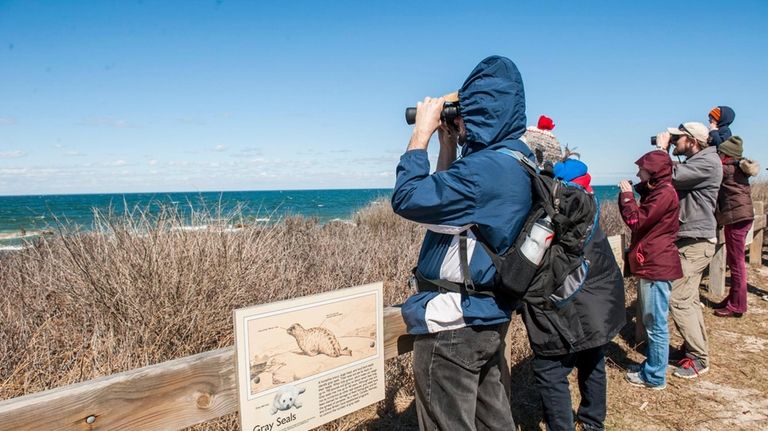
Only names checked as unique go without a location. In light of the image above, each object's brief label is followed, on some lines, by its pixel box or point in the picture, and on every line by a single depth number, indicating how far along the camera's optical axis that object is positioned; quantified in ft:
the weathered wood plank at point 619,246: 14.56
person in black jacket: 8.63
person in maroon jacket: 11.58
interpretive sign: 5.78
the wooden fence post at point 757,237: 23.81
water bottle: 6.21
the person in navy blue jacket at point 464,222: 5.81
